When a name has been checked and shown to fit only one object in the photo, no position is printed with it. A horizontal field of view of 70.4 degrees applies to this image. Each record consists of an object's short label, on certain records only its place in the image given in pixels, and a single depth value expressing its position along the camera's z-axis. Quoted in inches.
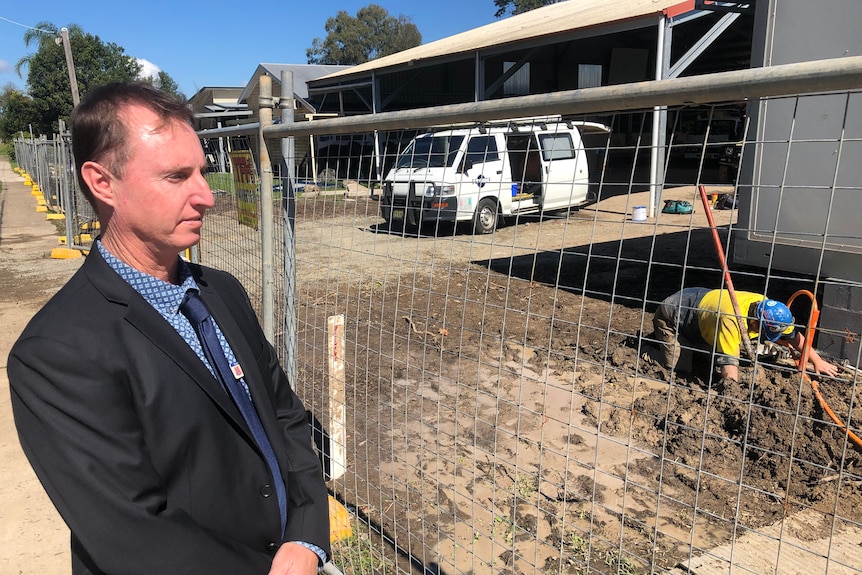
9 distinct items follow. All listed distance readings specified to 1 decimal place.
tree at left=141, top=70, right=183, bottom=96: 2632.9
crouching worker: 155.9
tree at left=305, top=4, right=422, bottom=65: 2568.9
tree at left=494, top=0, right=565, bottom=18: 2338.8
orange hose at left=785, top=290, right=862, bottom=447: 76.2
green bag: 422.6
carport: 498.9
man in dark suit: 45.6
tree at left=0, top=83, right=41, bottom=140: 1819.6
